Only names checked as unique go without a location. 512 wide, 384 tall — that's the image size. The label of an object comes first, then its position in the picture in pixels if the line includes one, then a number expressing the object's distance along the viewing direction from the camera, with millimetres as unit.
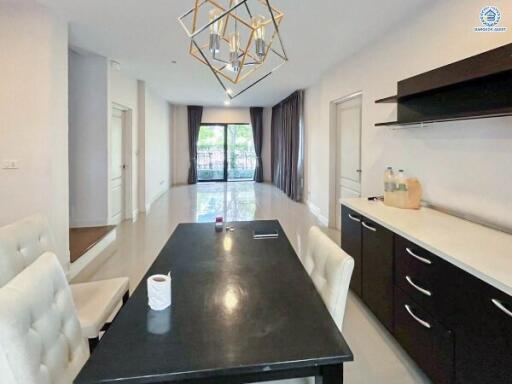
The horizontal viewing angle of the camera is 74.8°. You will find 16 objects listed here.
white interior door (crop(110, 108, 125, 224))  5465
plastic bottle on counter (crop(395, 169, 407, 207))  2846
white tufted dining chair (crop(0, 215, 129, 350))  1704
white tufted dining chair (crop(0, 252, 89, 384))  953
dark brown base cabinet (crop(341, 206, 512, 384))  1401
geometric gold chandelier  1546
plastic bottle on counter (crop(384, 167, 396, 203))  2946
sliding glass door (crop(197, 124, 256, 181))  11586
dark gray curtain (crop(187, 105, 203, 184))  11070
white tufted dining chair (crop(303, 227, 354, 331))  1409
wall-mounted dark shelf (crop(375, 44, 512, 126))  1965
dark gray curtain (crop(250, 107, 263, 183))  11375
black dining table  962
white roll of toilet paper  1259
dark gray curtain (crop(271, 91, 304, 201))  7682
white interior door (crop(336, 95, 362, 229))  4738
